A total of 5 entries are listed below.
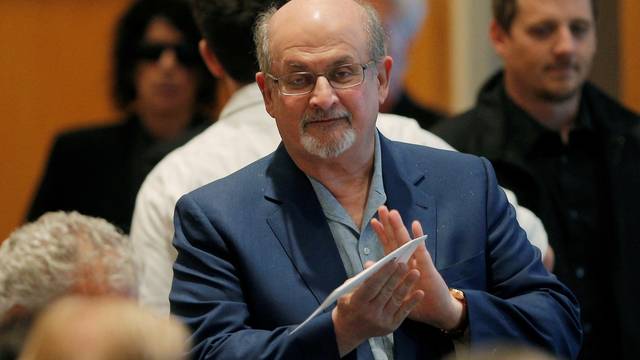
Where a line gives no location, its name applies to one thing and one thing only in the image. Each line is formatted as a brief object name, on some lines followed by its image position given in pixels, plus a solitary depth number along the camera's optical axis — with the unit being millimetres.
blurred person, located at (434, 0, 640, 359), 9178
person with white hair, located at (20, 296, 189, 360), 4035
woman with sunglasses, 11416
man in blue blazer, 6230
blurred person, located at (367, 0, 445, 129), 10215
